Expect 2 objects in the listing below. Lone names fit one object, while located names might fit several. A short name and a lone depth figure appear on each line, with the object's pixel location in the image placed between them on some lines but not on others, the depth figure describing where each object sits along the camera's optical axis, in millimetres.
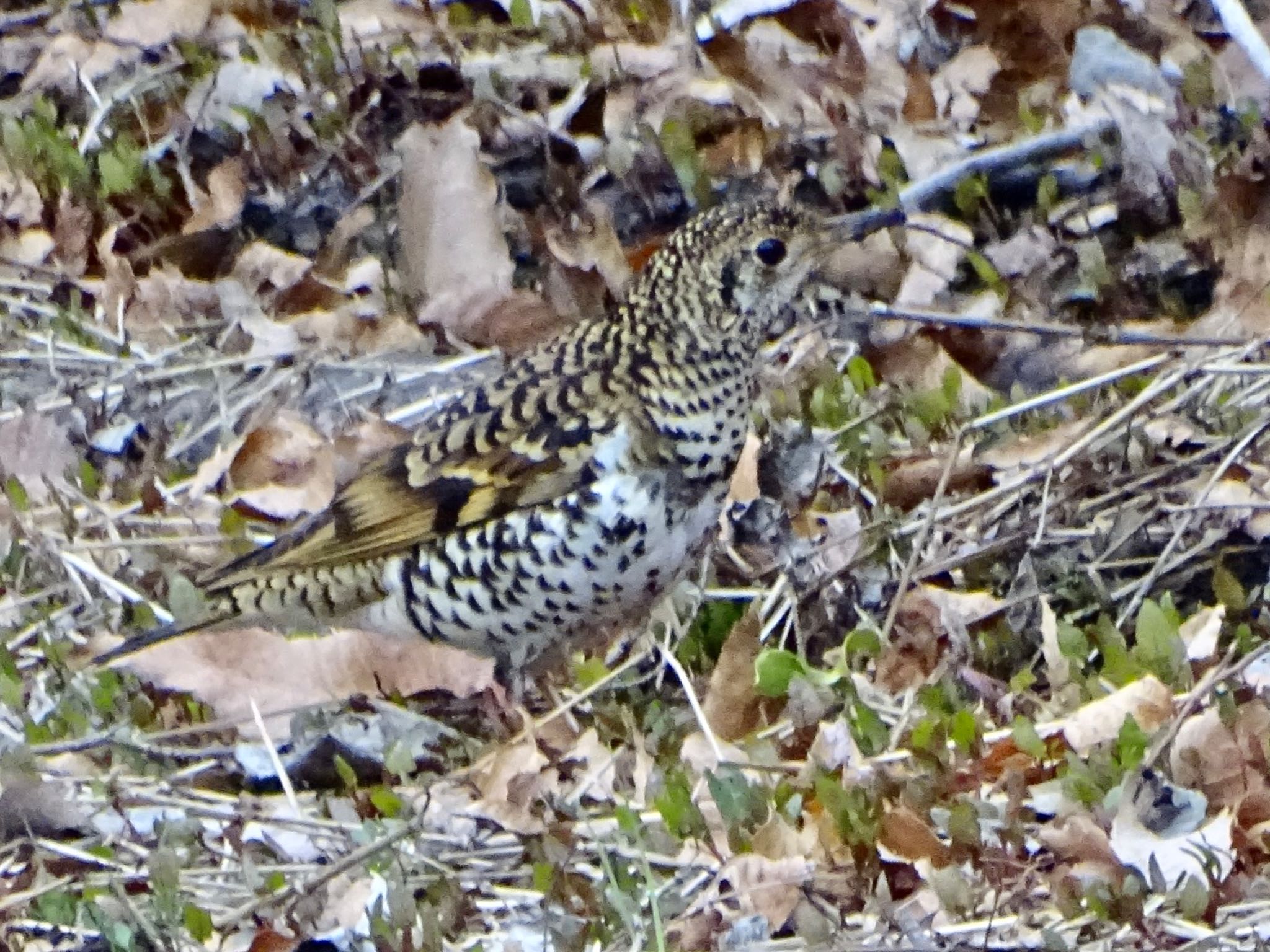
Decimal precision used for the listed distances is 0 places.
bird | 9070
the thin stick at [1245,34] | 9195
